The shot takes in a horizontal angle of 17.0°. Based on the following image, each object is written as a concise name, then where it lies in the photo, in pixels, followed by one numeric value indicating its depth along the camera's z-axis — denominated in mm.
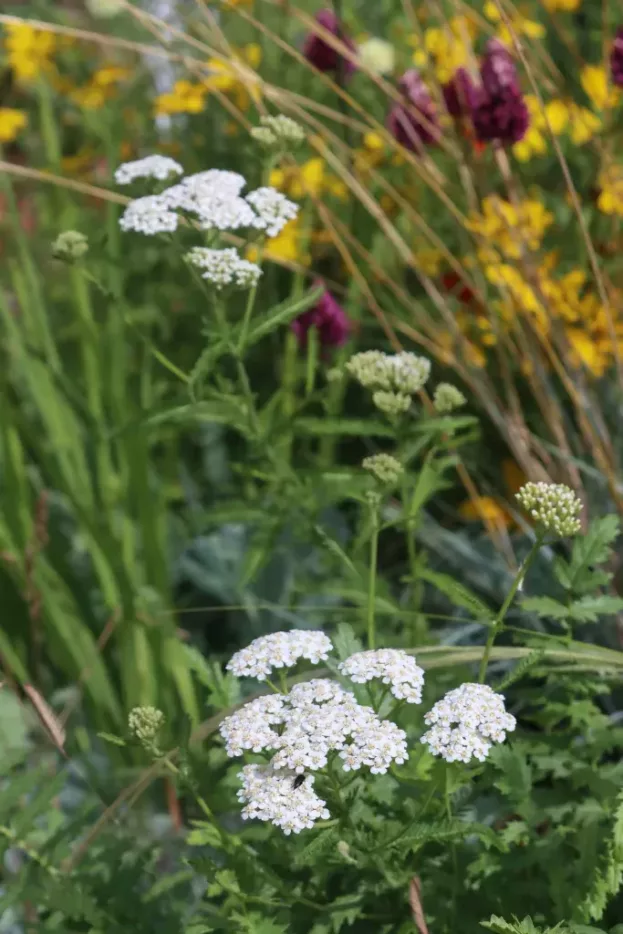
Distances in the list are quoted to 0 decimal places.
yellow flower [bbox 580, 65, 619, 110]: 1062
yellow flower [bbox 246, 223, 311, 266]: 1129
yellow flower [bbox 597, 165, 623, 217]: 931
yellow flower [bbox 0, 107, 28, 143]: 1365
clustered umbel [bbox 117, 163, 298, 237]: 770
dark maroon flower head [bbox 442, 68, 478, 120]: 893
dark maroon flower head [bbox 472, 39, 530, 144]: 846
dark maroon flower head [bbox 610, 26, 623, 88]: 873
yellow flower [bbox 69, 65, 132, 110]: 1423
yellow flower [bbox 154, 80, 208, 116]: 1231
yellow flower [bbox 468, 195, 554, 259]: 956
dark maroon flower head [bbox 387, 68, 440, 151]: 923
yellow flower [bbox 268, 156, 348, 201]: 1162
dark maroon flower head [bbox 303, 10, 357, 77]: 946
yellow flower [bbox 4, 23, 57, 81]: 1405
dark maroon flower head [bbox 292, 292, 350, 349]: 892
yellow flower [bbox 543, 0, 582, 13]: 1197
